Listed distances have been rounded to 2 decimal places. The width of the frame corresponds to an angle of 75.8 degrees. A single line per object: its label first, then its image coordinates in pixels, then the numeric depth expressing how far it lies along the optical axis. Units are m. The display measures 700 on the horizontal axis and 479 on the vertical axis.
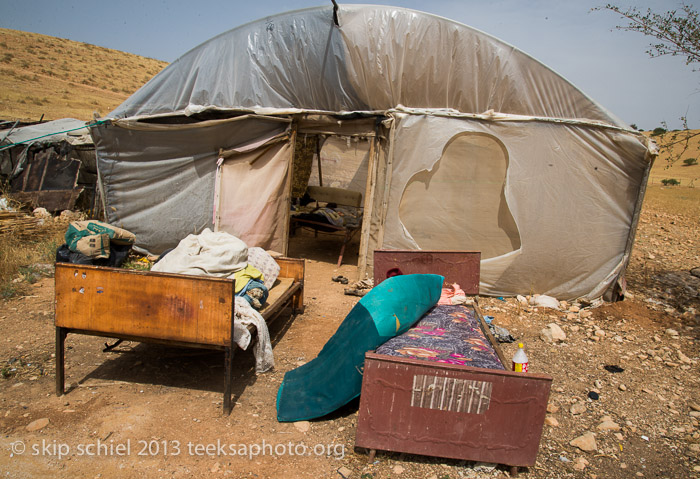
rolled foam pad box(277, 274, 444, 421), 3.29
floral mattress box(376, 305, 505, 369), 3.23
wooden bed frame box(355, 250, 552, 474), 2.75
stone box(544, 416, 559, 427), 3.58
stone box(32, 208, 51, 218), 8.28
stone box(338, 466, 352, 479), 2.82
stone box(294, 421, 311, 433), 3.27
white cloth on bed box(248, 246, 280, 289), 4.82
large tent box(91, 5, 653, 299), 6.49
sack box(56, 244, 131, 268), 5.86
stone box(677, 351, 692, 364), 4.84
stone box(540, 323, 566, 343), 5.30
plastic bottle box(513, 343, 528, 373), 3.18
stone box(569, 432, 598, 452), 3.27
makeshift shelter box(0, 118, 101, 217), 8.90
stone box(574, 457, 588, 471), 3.06
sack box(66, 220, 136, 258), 5.91
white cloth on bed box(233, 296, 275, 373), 3.58
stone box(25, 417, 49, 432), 3.09
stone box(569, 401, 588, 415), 3.78
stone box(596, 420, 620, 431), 3.56
